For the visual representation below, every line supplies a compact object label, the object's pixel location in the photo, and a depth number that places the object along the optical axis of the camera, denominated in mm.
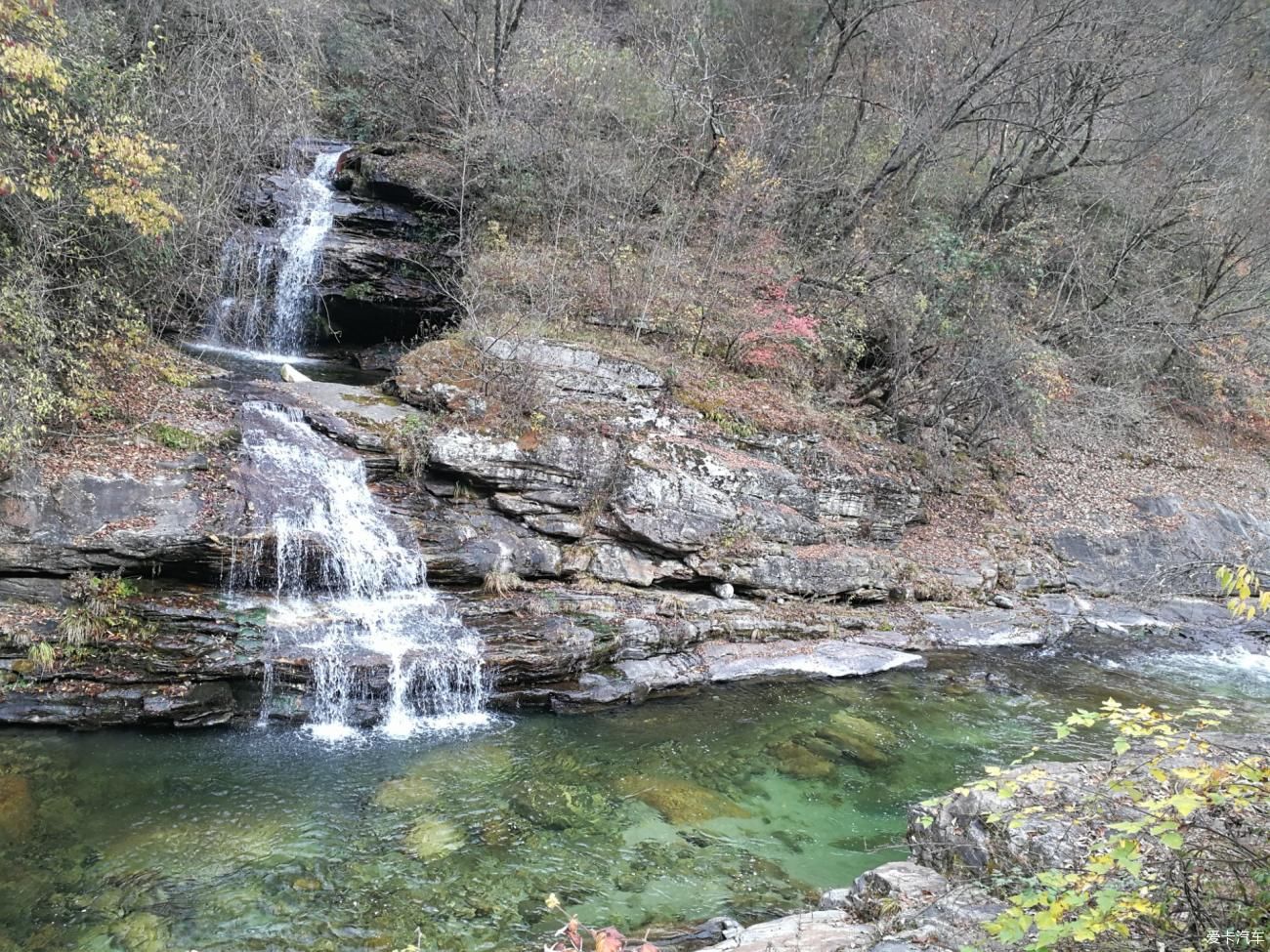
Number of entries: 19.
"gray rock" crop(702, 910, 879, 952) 4004
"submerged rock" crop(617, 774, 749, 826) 6758
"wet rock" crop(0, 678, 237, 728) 6848
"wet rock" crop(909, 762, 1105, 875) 4266
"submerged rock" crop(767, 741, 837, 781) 7668
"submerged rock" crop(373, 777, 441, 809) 6477
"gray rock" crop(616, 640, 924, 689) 9250
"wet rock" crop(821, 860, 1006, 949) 3615
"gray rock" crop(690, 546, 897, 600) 10812
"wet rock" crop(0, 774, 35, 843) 5590
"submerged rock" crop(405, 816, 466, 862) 5895
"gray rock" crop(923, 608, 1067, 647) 11273
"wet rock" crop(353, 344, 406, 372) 14352
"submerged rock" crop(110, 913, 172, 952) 4746
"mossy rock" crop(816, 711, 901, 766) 8086
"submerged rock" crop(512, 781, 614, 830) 6473
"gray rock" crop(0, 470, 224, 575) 7383
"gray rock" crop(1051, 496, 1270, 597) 13625
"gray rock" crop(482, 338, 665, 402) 11594
